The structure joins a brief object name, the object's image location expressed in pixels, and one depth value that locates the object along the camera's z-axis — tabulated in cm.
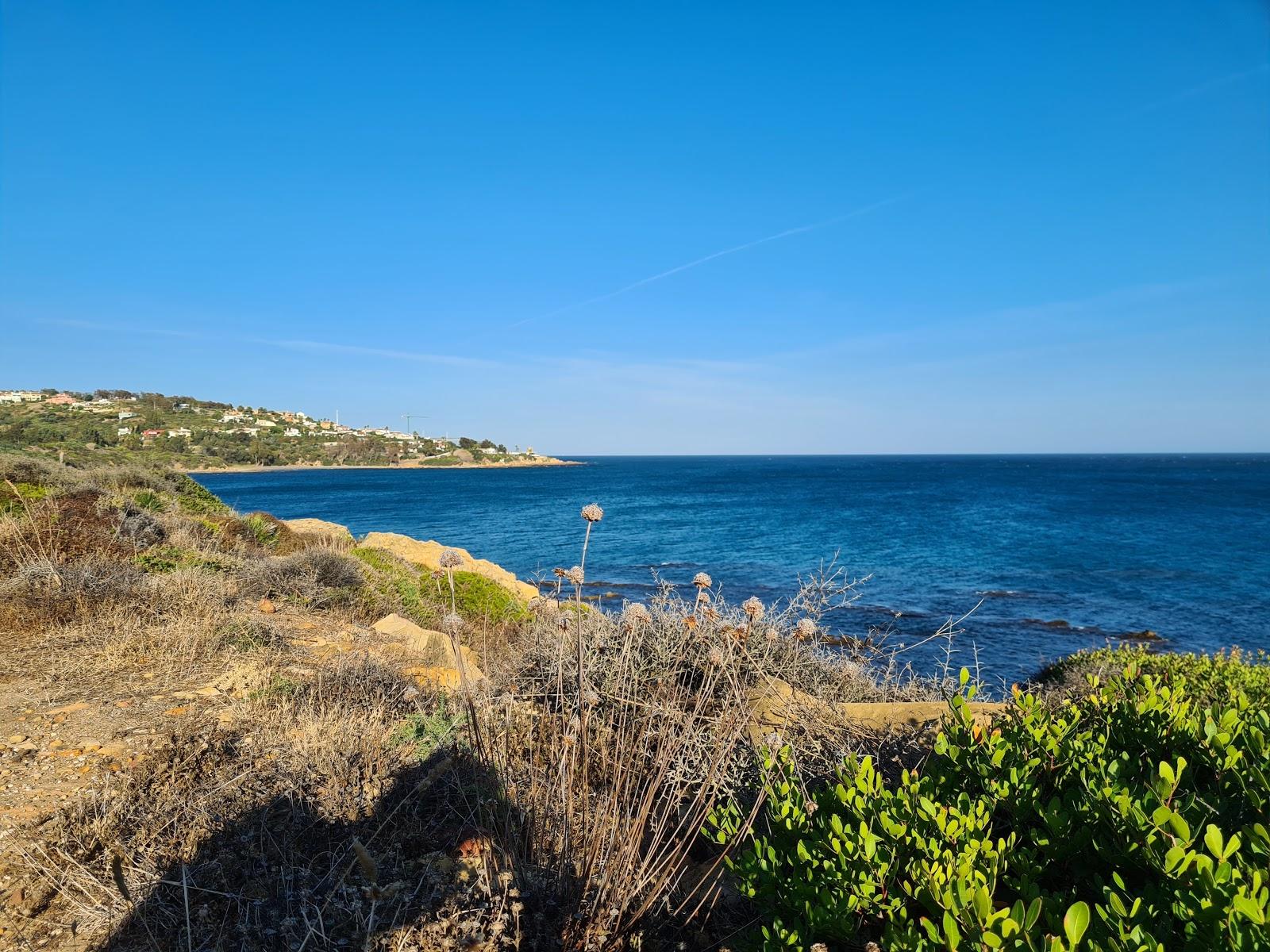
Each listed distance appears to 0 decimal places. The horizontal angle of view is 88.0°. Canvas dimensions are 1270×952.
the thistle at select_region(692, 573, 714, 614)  301
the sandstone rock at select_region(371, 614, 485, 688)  604
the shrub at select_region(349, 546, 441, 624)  1072
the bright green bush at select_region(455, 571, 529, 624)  1045
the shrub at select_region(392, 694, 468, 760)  404
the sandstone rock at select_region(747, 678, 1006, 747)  373
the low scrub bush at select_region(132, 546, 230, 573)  829
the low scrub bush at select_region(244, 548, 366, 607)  903
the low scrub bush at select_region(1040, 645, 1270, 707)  507
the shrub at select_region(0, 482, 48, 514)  991
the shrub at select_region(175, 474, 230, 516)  1497
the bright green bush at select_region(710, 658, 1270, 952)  143
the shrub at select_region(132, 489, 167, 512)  1309
